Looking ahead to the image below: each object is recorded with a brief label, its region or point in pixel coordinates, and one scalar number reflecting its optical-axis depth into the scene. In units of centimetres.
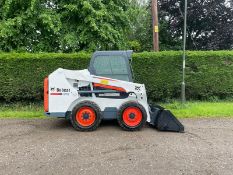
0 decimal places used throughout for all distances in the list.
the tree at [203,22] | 1096
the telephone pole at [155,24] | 725
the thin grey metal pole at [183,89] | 647
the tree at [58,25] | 730
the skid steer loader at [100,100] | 455
